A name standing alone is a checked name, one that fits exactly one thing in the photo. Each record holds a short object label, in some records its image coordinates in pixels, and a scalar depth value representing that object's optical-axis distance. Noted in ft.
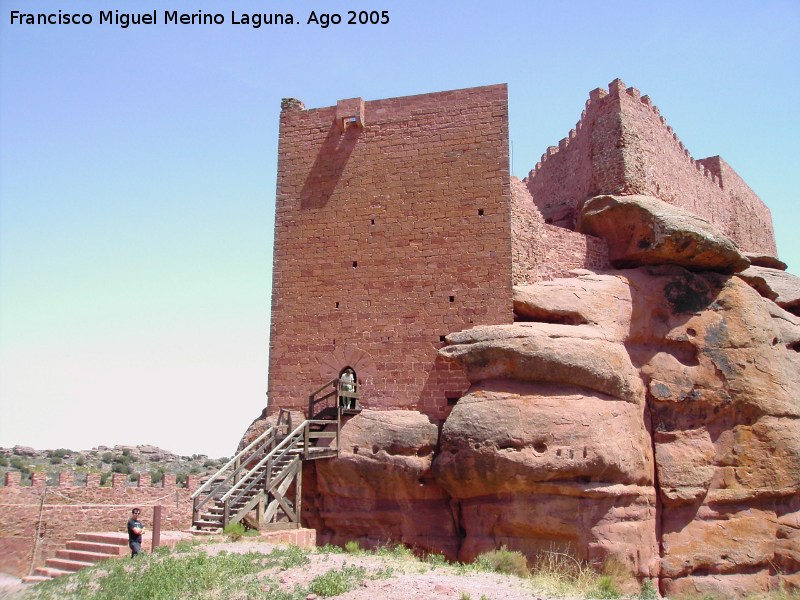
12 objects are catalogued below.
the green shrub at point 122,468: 115.33
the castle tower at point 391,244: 50.72
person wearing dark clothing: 38.32
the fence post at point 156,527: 39.04
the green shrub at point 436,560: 36.65
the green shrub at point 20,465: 109.23
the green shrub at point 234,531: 40.50
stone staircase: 40.42
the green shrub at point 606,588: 33.37
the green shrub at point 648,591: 36.27
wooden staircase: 43.88
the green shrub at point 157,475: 114.52
